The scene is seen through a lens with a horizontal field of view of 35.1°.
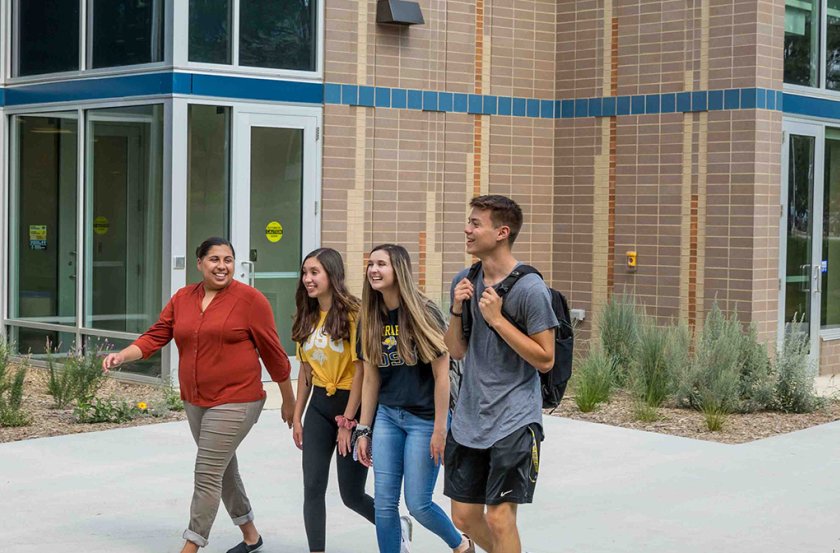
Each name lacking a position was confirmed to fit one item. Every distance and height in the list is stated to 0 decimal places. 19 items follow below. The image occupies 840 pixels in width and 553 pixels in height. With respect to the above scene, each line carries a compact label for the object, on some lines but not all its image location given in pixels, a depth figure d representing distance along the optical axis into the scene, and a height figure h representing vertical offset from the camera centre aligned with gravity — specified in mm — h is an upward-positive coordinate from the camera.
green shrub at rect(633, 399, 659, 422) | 11430 -1430
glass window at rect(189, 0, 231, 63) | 12977 +2057
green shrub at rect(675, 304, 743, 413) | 11734 -1131
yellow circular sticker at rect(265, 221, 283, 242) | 13688 +99
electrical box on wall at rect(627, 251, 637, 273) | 15078 -147
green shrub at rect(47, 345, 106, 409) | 11570 -1267
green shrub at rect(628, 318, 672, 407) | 12078 -1140
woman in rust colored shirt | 6543 -602
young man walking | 5547 -592
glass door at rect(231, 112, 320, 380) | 13391 +379
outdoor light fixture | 14250 +2482
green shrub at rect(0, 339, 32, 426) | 10664 -1348
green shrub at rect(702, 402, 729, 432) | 11016 -1416
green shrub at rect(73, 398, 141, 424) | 11008 -1451
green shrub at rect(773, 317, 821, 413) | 11945 -1203
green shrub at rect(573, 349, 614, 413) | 11938 -1238
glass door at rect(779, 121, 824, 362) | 14445 +236
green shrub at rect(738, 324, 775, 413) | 12016 -1178
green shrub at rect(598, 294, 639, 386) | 13547 -878
